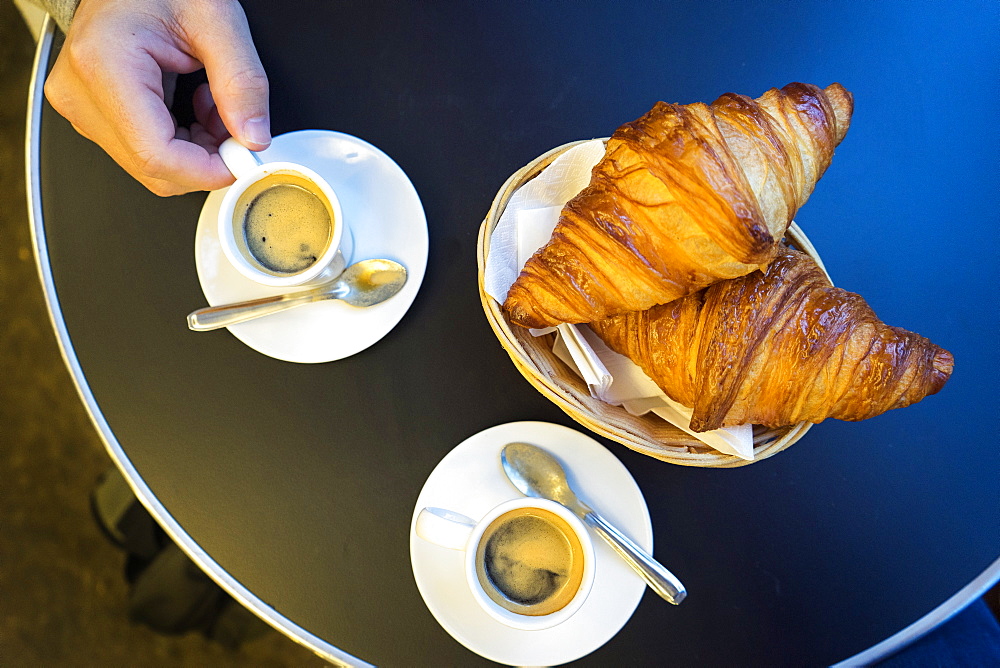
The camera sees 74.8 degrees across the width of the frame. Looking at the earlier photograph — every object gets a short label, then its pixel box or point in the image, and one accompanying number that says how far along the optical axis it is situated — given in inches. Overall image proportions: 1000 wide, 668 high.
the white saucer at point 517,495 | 33.4
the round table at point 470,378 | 35.6
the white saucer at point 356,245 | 34.7
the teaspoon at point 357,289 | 33.6
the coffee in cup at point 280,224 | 31.0
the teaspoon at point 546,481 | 33.2
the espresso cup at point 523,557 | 29.5
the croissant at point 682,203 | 25.9
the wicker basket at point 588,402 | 29.5
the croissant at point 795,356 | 28.8
